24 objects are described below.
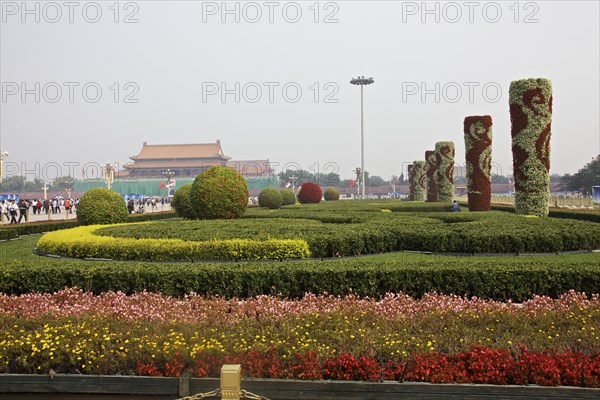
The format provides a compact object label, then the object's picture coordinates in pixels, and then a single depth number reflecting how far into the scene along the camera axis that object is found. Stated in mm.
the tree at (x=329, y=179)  105562
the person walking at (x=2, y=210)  25731
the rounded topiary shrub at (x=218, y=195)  15086
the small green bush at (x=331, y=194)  48281
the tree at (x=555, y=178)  112562
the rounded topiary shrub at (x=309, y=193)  37875
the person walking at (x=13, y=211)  22044
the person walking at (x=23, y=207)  23047
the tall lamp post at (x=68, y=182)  92975
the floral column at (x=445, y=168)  30047
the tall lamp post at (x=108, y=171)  42372
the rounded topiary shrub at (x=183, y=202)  19797
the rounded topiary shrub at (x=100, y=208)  15312
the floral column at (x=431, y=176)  34062
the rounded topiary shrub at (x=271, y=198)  29719
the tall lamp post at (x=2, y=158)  30125
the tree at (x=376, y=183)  107419
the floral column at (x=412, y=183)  42938
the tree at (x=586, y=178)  54072
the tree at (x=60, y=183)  99281
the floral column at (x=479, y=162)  22203
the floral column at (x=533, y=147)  17500
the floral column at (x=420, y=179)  41594
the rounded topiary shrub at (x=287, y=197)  35750
